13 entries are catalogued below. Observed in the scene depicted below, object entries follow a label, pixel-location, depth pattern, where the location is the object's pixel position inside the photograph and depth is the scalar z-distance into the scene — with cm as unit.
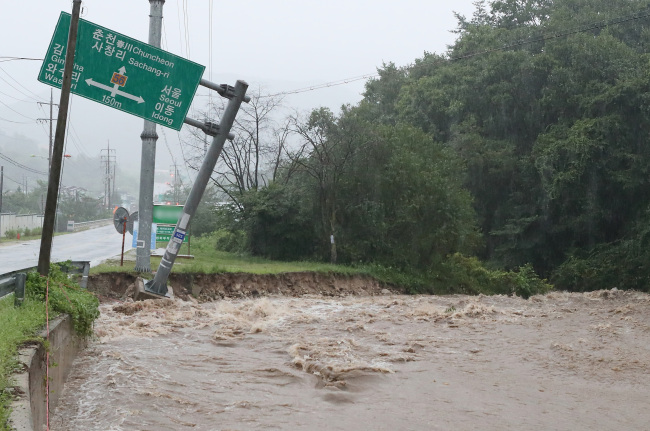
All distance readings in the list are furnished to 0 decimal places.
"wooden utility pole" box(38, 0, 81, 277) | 1151
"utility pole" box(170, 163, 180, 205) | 6729
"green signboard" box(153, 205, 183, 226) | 2406
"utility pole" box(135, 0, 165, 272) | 1909
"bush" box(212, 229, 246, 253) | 3466
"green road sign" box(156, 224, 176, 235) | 2400
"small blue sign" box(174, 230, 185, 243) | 1788
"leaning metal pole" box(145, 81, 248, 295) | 1733
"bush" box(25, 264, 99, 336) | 1082
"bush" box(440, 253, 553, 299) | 3297
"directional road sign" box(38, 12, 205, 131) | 1470
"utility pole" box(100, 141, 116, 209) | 8266
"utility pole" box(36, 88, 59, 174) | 4724
